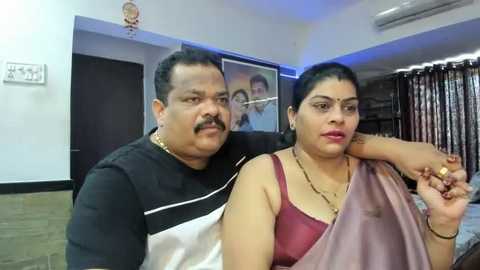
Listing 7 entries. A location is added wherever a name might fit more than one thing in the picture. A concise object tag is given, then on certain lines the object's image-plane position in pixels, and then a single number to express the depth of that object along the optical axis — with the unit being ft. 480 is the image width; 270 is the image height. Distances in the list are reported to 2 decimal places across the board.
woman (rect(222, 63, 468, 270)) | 2.74
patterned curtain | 11.94
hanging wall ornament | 8.38
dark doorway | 9.50
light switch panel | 6.84
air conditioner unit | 8.79
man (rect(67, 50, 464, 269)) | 2.41
